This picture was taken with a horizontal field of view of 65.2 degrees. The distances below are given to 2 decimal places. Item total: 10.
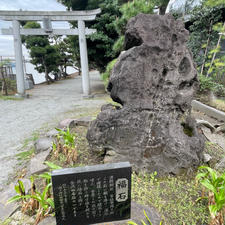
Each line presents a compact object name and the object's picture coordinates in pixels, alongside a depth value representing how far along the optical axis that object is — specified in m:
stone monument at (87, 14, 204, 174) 2.76
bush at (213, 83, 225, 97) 7.65
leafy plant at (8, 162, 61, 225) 1.97
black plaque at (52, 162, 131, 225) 1.58
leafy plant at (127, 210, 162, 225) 1.68
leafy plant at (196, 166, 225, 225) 1.80
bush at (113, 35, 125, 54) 8.12
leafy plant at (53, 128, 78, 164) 3.07
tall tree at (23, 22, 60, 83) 14.88
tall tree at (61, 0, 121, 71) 9.56
